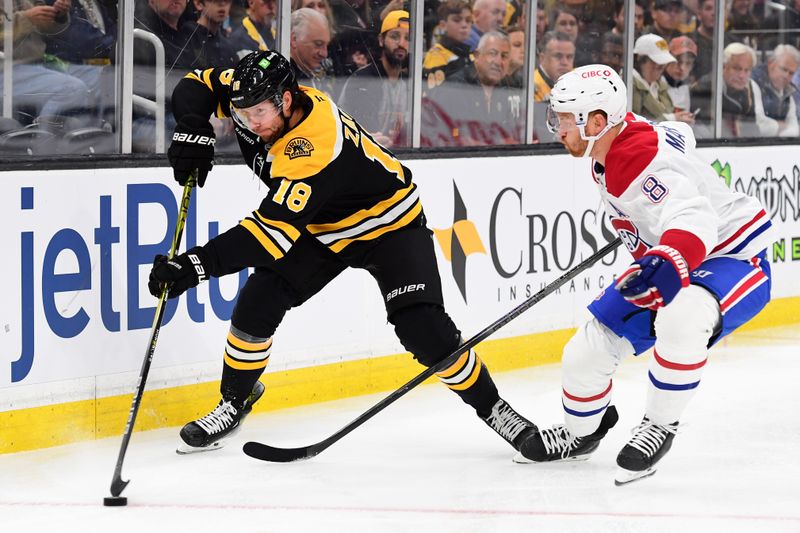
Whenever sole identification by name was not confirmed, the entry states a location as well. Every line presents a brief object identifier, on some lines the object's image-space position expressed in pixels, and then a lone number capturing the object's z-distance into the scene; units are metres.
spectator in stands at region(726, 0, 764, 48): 13.62
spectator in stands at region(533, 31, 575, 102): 11.76
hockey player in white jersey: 6.45
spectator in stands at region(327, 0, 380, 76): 10.11
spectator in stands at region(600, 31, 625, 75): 12.36
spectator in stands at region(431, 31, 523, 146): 11.09
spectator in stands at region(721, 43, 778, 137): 13.62
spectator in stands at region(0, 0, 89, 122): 8.09
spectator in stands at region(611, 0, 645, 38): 12.41
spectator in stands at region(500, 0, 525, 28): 11.41
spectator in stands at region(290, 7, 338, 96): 9.74
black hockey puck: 6.67
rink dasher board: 7.82
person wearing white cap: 12.65
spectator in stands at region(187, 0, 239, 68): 9.11
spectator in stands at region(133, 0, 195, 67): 8.70
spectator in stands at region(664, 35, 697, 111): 13.10
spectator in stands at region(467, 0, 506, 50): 11.23
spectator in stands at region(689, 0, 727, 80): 13.32
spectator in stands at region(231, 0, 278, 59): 9.37
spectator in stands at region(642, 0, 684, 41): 12.86
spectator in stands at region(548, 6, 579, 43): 11.84
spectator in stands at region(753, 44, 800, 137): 14.10
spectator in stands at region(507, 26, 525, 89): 11.52
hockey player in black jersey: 6.84
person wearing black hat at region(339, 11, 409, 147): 10.34
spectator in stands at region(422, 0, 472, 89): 10.87
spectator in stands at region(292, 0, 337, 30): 9.72
